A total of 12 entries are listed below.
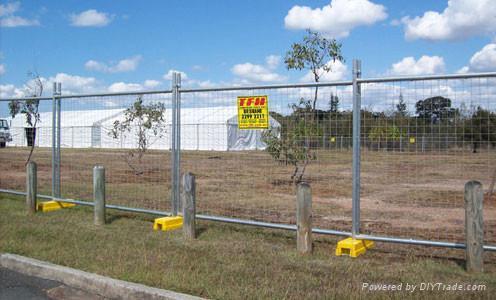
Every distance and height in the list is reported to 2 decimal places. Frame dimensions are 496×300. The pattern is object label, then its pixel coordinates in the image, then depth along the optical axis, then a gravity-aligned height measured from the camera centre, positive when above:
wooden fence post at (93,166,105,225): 8.72 -0.72
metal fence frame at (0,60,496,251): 6.31 +0.17
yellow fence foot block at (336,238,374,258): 6.63 -1.24
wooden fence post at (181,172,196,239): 7.68 -0.80
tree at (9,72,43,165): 17.48 +1.53
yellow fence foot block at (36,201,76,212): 10.05 -1.06
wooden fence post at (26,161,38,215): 9.76 -0.66
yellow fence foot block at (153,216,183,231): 8.32 -1.16
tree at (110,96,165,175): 17.98 +1.08
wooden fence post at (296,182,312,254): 6.67 -0.81
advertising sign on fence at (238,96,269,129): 7.43 +0.60
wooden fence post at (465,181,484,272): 5.65 -0.79
